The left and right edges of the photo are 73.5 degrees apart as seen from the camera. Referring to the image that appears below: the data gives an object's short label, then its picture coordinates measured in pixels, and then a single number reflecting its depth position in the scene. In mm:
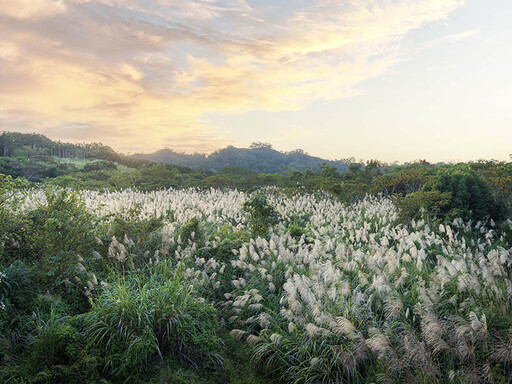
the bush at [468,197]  11000
